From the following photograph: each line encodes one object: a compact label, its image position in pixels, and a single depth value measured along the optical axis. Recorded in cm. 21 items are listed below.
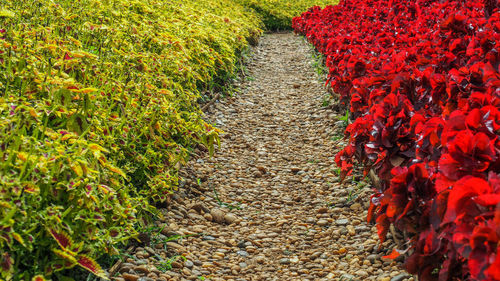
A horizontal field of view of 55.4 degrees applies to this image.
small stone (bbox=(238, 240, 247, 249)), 322
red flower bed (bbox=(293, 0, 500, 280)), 158
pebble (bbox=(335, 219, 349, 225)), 341
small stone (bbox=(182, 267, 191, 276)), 279
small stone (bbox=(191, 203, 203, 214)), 354
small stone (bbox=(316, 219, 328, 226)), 346
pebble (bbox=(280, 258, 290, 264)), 305
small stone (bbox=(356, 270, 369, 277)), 277
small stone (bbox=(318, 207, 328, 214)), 364
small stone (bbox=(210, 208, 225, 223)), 351
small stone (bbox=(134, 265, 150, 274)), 262
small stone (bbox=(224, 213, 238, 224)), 351
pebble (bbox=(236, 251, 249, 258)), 312
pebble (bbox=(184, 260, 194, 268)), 286
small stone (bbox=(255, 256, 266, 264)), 306
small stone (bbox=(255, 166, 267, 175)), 437
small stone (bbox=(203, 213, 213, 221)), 350
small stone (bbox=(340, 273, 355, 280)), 277
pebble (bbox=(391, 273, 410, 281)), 257
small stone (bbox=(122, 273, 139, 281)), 250
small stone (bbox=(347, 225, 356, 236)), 324
